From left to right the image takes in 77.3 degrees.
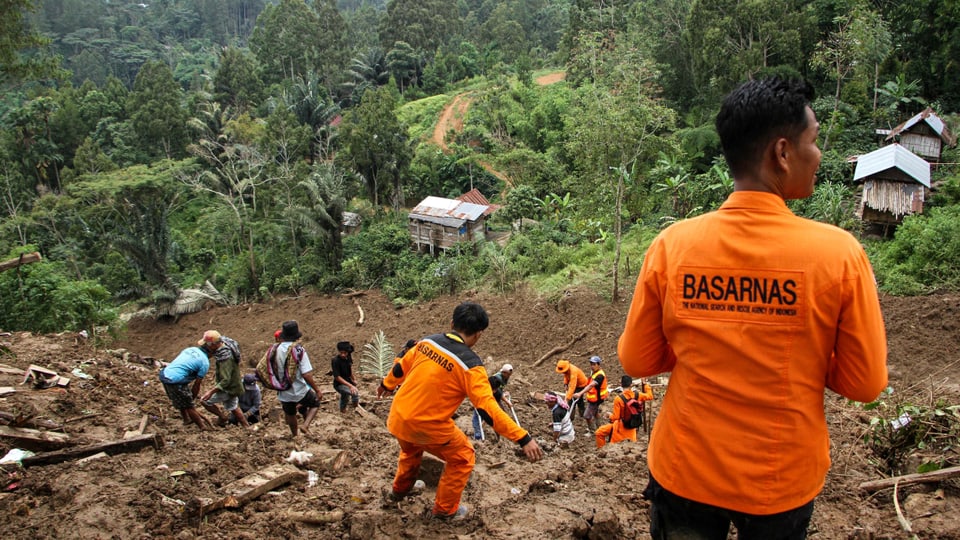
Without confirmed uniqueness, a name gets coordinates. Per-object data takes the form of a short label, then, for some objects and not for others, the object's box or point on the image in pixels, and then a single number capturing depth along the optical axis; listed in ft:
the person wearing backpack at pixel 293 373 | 19.25
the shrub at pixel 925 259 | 35.09
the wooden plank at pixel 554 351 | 39.07
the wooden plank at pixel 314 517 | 12.78
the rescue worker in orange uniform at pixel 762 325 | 5.26
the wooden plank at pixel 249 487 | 12.65
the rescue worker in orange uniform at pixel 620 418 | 21.90
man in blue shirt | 19.92
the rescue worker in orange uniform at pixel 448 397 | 11.05
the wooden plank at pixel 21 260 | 30.32
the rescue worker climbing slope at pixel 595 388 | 24.58
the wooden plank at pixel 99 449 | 15.25
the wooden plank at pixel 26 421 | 16.96
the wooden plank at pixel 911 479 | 11.82
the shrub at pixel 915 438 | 13.07
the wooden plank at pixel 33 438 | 16.03
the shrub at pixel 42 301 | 40.73
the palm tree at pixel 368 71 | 137.28
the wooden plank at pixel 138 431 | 18.40
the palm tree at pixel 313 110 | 98.52
